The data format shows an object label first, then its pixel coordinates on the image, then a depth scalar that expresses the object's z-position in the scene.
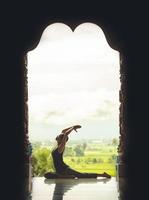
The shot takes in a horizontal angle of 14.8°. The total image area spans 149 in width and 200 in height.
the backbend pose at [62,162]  9.70
